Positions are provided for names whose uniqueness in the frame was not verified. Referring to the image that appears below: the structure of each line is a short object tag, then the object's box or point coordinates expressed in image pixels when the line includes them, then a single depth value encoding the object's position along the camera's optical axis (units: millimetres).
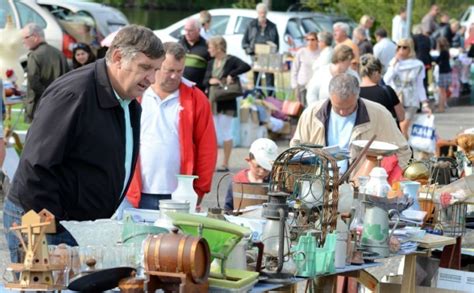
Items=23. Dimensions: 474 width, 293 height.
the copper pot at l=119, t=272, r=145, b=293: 3949
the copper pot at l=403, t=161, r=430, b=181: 7047
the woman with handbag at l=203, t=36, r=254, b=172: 13906
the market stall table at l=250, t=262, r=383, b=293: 4610
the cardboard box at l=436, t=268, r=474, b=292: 6215
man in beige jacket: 7452
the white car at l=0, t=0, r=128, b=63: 19500
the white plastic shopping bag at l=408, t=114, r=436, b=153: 10820
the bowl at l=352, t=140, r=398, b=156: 6664
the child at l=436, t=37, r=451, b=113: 21481
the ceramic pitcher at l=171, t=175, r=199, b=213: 5551
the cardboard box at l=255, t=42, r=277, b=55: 19531
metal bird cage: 5297
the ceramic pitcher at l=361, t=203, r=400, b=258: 5504
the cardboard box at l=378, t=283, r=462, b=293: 6074
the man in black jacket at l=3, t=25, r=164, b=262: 4703
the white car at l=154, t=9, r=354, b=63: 21469
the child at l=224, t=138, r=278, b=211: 6410
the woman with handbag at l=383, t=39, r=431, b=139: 14438
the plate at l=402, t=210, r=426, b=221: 6234
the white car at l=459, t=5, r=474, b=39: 30144
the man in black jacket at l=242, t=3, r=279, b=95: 20062
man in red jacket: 6672
